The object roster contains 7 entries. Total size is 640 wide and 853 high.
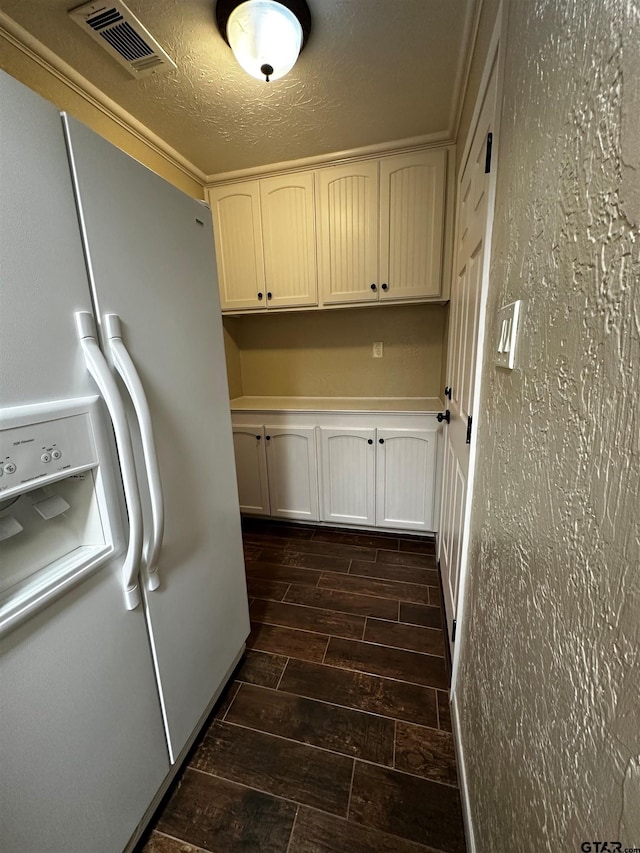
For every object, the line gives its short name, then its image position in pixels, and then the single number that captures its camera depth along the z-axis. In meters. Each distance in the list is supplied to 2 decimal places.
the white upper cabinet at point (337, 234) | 2.06
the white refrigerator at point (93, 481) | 0.63
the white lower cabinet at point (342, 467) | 2.24
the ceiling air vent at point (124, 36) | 1.20
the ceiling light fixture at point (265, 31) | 1.18
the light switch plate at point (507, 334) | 0.69
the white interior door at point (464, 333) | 1.06
